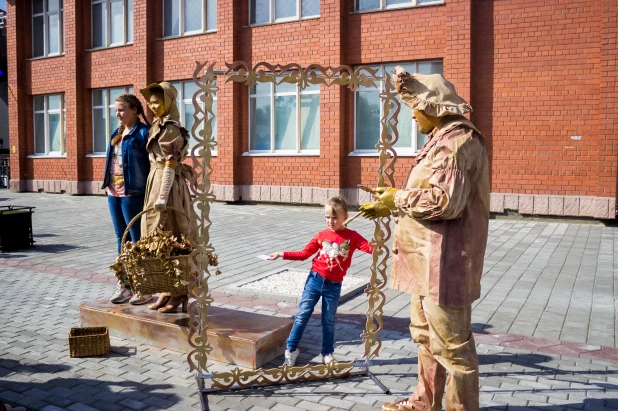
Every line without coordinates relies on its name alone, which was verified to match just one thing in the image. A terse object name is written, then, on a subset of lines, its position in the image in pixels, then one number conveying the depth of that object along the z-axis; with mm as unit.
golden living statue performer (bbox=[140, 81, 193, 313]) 5621
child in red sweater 4750
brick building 13805
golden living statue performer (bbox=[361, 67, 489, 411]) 3307
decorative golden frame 4207
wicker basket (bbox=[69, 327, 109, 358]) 5062
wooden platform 4887
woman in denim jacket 6117
